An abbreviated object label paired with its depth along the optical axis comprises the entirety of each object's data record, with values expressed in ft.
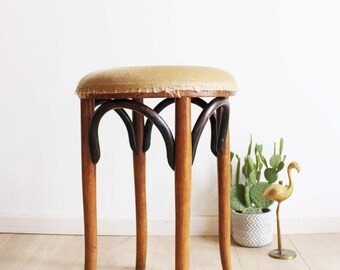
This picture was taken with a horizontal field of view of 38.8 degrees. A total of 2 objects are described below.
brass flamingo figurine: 4.75
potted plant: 5.08
